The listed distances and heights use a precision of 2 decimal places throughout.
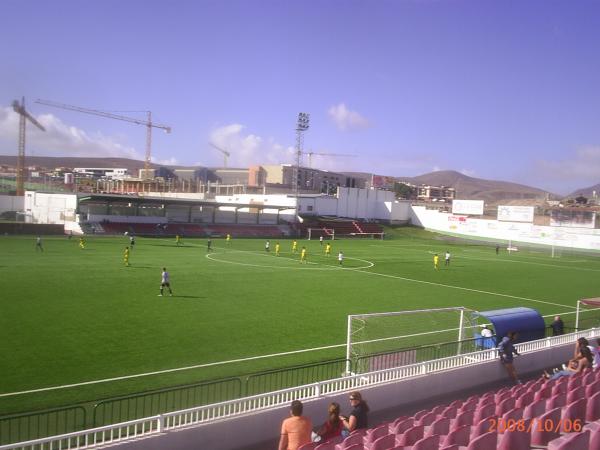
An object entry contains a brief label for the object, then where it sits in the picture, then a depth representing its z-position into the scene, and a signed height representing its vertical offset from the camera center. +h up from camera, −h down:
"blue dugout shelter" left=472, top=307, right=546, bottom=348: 15.18 -3.16
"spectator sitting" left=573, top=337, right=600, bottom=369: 11.63 -3.13
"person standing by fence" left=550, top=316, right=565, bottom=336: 17.17 -3.49
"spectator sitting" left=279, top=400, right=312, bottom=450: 7.13 -3.08
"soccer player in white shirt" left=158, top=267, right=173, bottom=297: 24.00 -3.58
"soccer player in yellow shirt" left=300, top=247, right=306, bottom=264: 41.47 -3.93
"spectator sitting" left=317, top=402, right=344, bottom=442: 7.59 -3.17
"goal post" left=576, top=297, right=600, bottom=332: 20.72 -4.15
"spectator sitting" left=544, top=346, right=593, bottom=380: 11.17 -3.07
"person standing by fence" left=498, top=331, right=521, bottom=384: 12.76 -3.37
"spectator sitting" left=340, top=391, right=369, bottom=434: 8.06 -3.21
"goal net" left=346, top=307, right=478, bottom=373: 13.10 -3.54
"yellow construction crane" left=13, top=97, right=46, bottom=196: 103.06 +15.98
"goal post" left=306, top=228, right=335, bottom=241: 74.66 -3.04
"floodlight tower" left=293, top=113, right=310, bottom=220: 97.50 +16.66
